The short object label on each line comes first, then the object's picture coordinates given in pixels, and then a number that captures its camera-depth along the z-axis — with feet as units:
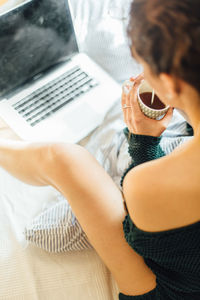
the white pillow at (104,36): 3.84
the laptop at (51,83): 3.25
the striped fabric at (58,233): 2.88
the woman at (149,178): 1.63
